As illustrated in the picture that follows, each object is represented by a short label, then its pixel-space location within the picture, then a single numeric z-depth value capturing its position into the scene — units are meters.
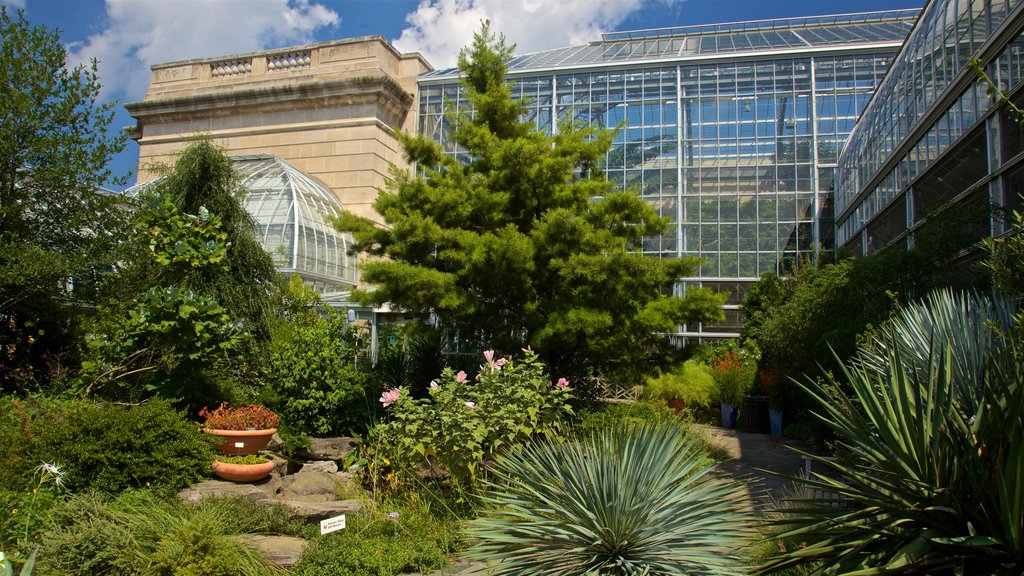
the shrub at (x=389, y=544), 4.80
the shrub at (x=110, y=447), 5.77
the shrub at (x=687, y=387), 13.65
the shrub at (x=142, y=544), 4.46
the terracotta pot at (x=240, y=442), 7.18
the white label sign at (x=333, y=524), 5.08
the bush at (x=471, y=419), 6.19
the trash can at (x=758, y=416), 13.67
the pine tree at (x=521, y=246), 8.59
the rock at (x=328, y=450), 8.61
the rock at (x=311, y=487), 7.09
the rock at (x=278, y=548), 4.94
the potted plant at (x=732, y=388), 14.35
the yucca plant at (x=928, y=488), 2.54
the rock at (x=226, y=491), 6.08
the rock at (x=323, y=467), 8.13
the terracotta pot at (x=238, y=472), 6.73
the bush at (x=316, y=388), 8.95
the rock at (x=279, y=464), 7.75
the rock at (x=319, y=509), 5.95
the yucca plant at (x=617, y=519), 3.63
